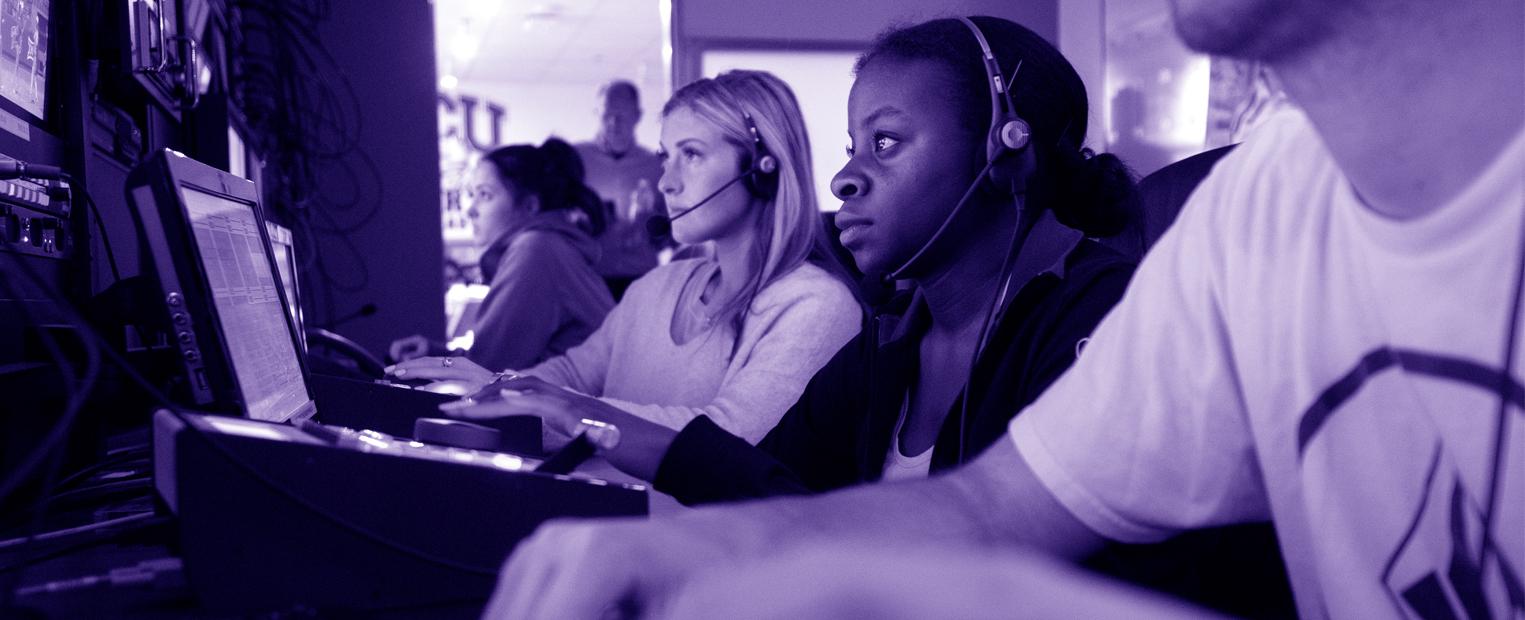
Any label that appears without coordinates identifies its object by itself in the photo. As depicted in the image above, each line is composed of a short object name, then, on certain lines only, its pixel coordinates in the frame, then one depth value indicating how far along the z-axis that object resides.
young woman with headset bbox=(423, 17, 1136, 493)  1.14
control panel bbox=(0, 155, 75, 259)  1.03
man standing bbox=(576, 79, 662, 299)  4.68
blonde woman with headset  1.78
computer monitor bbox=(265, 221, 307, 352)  1.50
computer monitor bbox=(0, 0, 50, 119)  1.07
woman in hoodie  2.78
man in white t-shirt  0.54
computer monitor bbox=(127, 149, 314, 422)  0.79
